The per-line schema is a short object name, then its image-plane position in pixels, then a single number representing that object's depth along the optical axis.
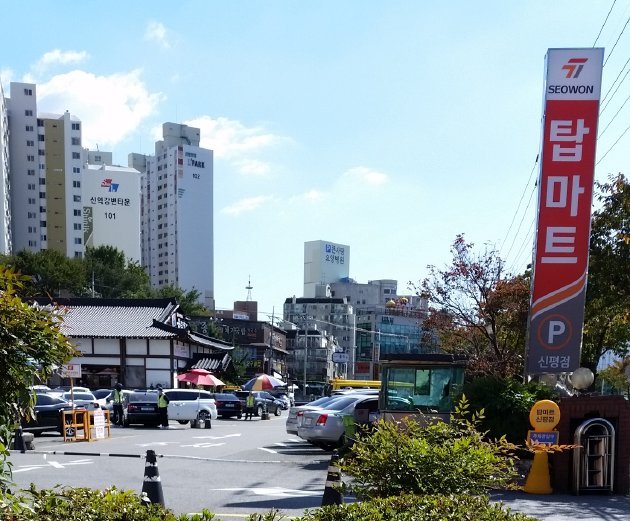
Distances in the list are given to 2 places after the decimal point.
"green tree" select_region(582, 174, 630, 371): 19.98
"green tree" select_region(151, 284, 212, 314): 96.44
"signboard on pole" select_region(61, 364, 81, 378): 24.22
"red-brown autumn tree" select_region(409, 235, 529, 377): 23.42
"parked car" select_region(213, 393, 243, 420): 40.84
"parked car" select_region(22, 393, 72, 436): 24.64
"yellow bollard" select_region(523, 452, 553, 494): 12.25
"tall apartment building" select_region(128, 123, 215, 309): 161.38
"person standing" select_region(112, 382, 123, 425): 30.98
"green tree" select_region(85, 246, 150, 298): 93.12
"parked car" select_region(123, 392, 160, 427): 30.62
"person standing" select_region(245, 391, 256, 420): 40.84
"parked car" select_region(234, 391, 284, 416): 43.28
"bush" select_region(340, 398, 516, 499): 5.34
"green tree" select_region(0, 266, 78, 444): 4.46
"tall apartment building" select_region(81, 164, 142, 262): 139.88
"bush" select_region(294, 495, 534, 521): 4.11
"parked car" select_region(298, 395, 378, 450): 20.41
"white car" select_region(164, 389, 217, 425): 32.66
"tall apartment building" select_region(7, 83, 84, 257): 126.44
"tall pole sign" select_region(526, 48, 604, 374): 17.64
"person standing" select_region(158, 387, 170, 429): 30.53
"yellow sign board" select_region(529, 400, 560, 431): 12.02
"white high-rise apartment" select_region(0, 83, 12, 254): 110.44
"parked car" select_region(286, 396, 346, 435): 21.56
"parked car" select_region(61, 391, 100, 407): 28.80
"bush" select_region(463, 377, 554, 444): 13.82
